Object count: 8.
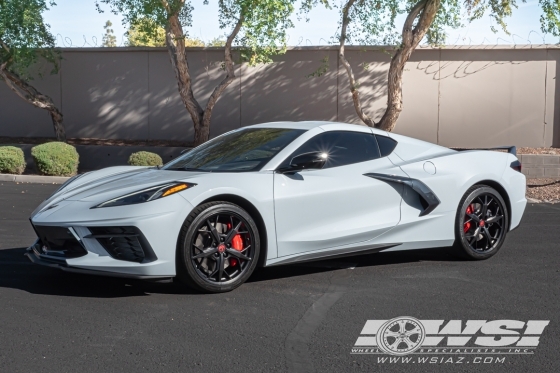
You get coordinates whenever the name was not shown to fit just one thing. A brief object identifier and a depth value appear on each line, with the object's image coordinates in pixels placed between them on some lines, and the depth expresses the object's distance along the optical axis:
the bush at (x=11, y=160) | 15.37
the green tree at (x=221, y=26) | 15.47
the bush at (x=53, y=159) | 15.28
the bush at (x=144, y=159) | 15.36
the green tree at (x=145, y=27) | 15.89
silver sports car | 5.73
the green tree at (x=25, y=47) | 16.81
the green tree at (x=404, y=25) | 16.22
